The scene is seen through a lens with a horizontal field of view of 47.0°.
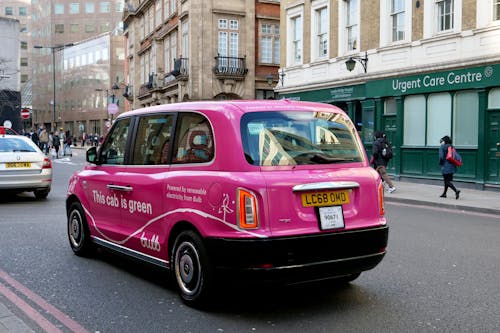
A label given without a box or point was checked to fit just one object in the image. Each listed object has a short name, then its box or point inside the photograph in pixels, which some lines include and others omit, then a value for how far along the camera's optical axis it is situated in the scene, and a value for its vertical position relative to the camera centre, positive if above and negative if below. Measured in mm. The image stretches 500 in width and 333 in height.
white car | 12727 -704
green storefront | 16656 +700
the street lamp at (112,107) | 38219 +1928
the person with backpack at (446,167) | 14664 -754
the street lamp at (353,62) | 20750 +2737
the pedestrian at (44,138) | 38528 -174
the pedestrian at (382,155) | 15977 -499
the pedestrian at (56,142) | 36259 -412
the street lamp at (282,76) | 26978 +2864
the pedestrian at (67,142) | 37219 -418
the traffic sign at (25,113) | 38719 +1478
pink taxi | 4602 -514
